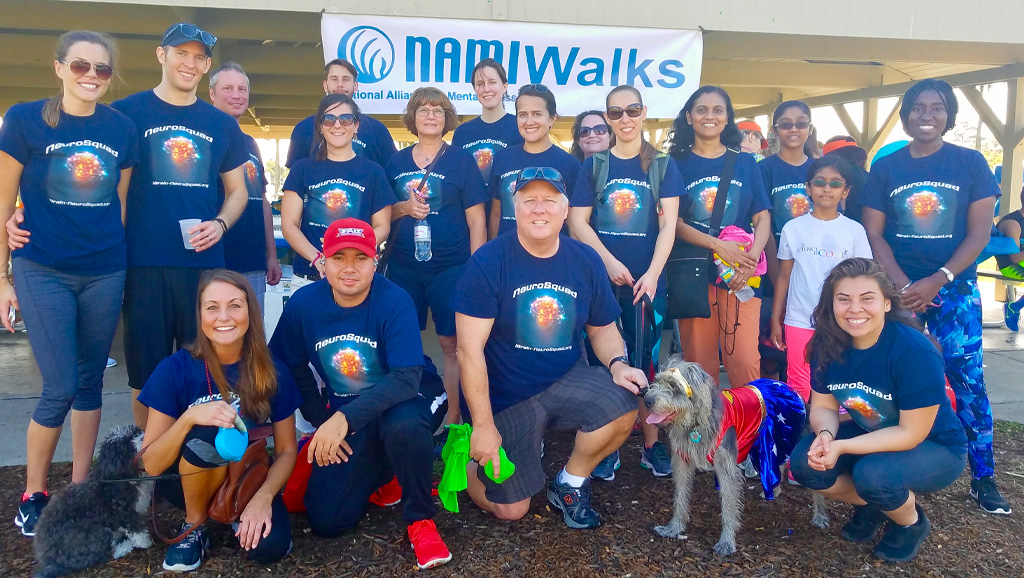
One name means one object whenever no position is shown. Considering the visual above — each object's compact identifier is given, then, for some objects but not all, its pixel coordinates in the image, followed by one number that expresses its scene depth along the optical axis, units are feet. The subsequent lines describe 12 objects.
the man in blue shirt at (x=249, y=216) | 13.07
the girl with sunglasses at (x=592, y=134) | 13.98
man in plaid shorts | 10.20
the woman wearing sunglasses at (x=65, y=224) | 9.75
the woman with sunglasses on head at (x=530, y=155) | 12.89
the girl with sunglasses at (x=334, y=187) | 12.53
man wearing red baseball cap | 9.62
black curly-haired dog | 8.87
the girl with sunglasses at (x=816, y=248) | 12.59
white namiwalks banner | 18.48
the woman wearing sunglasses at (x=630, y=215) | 12.13
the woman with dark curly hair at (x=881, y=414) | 9.19
